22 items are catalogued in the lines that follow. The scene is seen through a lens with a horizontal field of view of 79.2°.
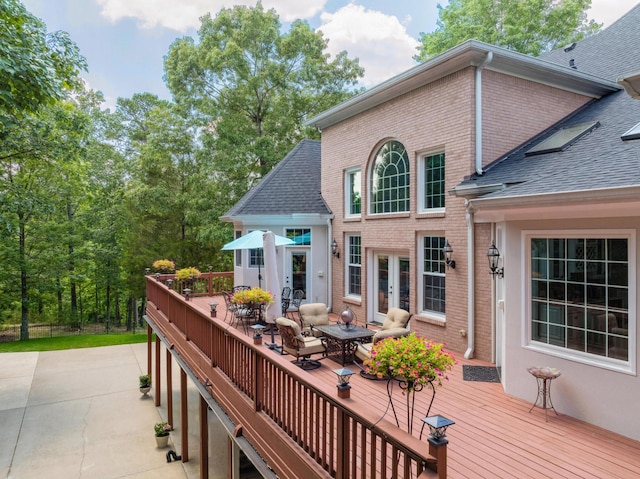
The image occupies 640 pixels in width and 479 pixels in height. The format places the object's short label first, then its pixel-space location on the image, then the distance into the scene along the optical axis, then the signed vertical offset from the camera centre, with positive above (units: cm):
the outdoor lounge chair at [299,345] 727 -202
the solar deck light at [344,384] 318 -119
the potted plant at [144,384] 1336 -495
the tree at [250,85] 1989 +852
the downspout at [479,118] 807 +255
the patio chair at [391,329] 720 -174
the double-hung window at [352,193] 1207 +149
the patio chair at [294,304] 1202 -205
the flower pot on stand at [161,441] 1006 -519
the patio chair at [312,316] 909 -178
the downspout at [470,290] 807 -106
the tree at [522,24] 1875 +1075
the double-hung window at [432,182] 907 +139
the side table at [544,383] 523 -206
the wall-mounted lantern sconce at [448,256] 848 -36
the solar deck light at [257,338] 476 -120
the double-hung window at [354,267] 1198 -82
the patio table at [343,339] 734 -193
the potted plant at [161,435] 1007 -504
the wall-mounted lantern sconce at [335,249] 1265 -28
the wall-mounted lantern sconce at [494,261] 722 -42
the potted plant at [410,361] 391 -124
